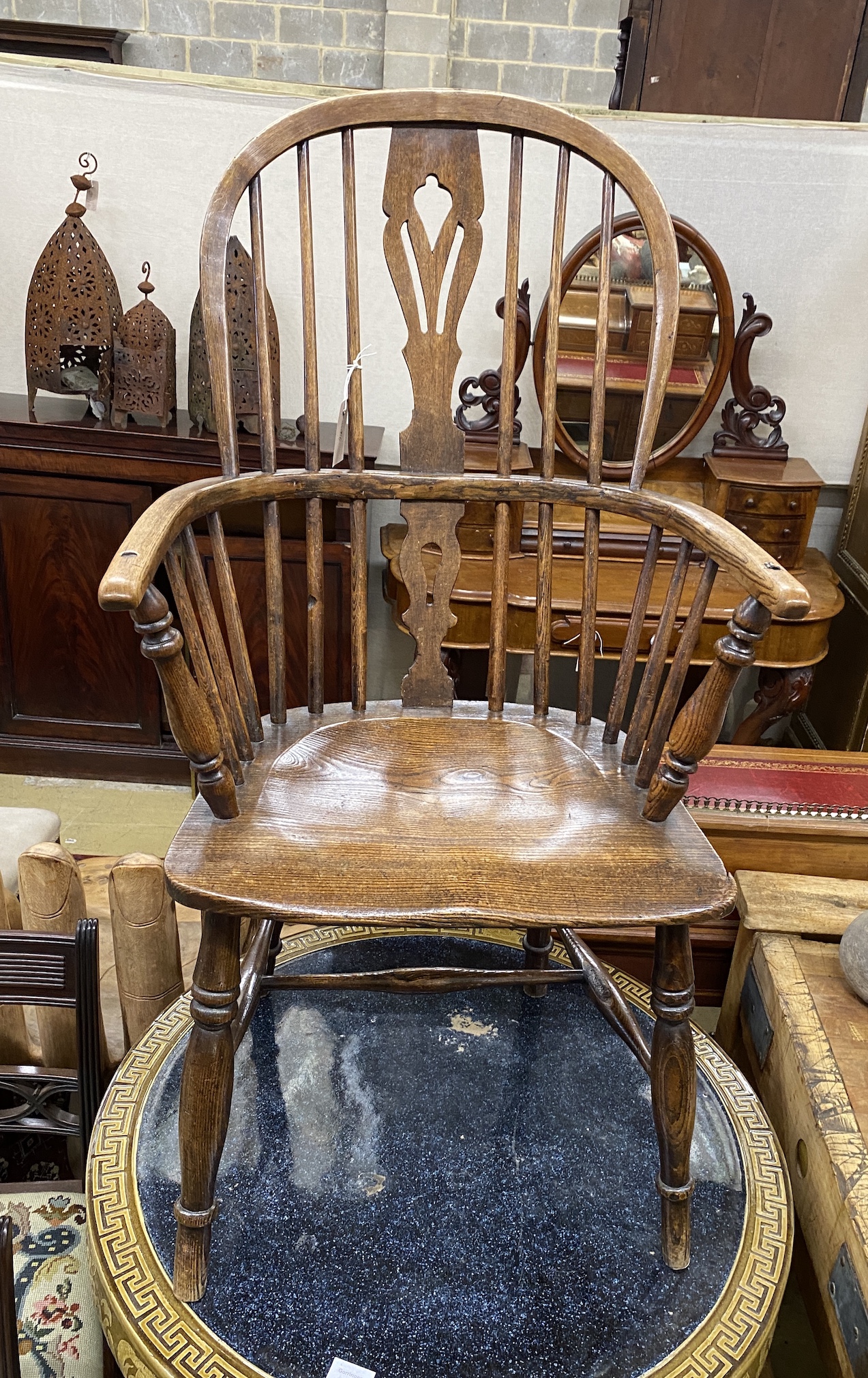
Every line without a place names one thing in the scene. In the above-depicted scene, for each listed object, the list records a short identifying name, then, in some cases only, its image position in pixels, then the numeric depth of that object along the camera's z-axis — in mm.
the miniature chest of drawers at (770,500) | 2088
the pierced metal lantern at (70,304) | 2041
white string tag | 1320
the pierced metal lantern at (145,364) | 2068
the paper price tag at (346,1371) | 1013
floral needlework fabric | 1096
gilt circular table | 1053
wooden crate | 1101
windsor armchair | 969
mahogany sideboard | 2145
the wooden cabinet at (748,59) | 2635
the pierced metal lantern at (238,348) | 2027
